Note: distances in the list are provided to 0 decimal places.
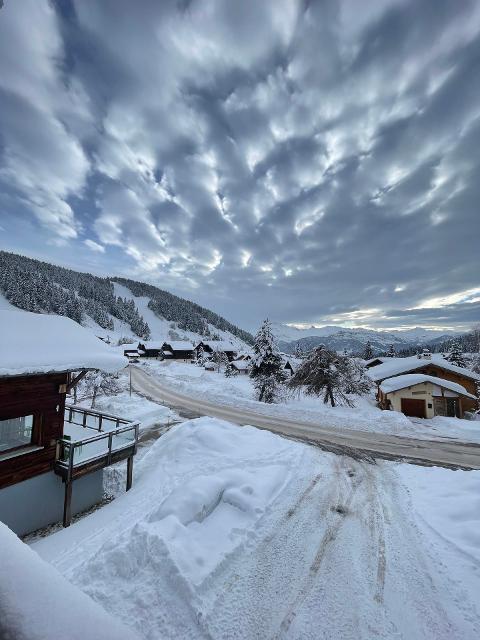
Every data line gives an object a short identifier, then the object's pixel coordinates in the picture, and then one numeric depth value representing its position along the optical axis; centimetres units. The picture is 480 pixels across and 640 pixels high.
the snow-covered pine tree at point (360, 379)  4073
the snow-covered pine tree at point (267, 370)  3553
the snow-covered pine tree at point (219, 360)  7919
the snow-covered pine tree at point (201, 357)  8770
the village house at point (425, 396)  3055
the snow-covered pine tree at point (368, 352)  9993
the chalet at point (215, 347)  10212
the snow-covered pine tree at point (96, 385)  3103
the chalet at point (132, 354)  9612
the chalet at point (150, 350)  11231
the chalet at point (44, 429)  1052
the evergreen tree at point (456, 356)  5512
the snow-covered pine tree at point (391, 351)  9294
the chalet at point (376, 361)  6010
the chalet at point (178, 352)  10712
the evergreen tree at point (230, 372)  6366
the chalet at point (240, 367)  7194
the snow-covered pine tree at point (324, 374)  3159
